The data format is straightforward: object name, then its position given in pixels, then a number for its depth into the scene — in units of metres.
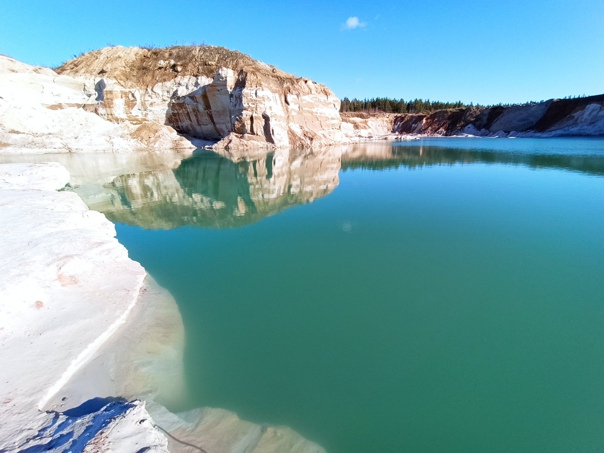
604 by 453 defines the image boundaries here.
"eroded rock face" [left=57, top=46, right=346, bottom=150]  32.47
